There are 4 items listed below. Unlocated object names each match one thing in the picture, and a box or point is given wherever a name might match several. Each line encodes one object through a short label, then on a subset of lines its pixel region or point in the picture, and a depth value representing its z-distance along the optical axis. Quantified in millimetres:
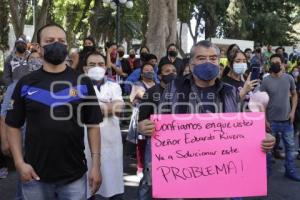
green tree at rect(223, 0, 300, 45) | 42906
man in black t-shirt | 3279
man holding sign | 3324
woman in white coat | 4957
